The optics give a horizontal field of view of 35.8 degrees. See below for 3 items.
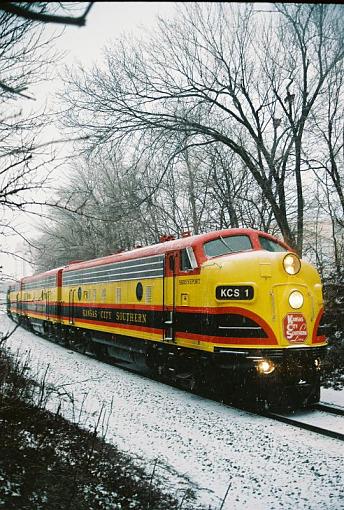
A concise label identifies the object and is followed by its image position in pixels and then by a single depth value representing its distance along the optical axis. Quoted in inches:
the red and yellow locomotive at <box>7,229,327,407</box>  359.6
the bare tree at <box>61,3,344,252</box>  638.5
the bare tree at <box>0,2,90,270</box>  232.6
